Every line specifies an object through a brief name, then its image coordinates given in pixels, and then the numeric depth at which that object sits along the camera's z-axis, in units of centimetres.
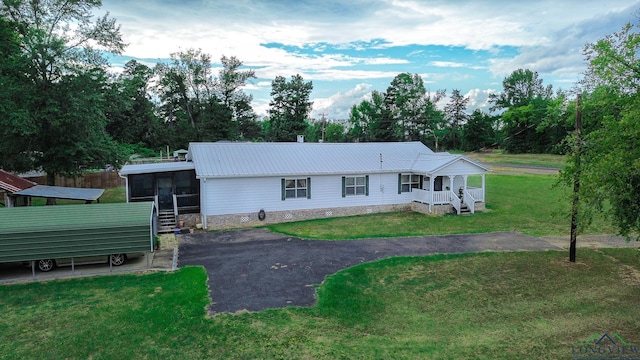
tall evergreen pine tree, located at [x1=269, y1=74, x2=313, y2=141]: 6038
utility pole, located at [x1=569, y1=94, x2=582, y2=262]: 1238
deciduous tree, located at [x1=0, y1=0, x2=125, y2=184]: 2100
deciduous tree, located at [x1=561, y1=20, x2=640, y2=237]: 912
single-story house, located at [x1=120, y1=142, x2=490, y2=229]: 1962
